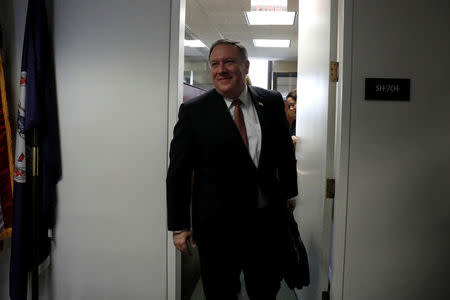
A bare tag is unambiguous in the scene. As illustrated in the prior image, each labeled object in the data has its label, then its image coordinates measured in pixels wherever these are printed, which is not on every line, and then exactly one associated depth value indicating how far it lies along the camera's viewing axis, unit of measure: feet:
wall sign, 4.75
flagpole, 4.83
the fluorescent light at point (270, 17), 12.57
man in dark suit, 4.15
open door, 5.07
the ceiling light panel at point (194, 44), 16.04
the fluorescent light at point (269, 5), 10.37
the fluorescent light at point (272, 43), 16.98
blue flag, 4.79
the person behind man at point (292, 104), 10.42
